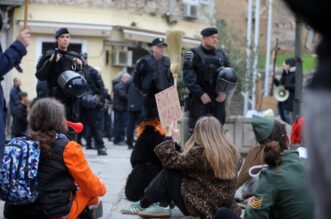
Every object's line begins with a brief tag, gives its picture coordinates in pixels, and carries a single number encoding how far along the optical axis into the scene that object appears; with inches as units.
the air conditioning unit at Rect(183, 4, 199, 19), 1293.4
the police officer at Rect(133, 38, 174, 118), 389.3
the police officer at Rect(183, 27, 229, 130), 408.3
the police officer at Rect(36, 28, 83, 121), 393.5
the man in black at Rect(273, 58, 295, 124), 879.9
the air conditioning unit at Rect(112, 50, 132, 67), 1139.0
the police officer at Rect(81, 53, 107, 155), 630.1
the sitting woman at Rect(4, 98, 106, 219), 280.1
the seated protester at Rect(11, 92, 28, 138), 768.7
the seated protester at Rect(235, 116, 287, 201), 272.7
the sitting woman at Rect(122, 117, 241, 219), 284.9
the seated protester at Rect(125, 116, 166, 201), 358.3
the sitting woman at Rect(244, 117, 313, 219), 220.7
